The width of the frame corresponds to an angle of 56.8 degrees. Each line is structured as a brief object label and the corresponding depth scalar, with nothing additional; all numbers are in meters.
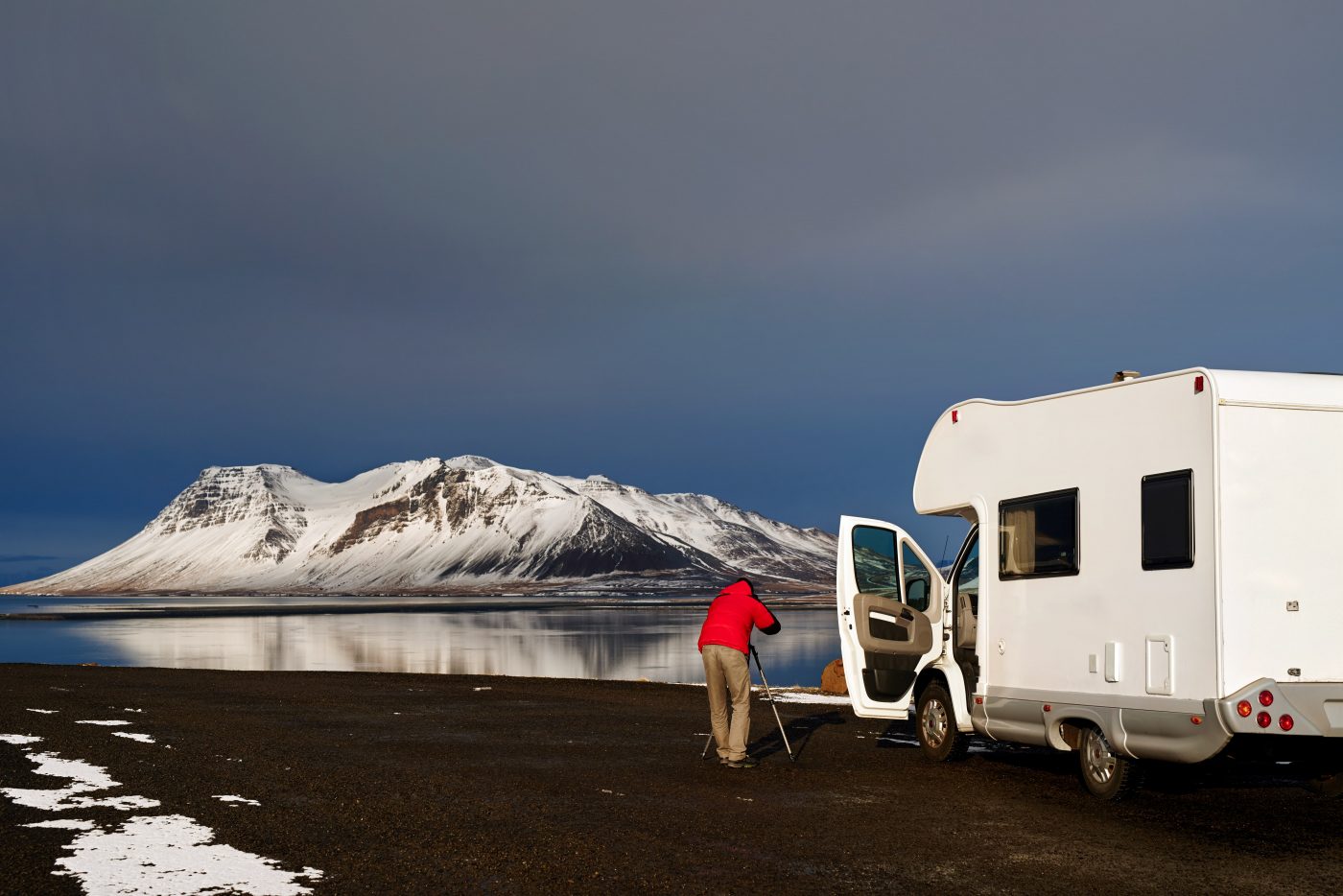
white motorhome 9.45
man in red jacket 13.11
